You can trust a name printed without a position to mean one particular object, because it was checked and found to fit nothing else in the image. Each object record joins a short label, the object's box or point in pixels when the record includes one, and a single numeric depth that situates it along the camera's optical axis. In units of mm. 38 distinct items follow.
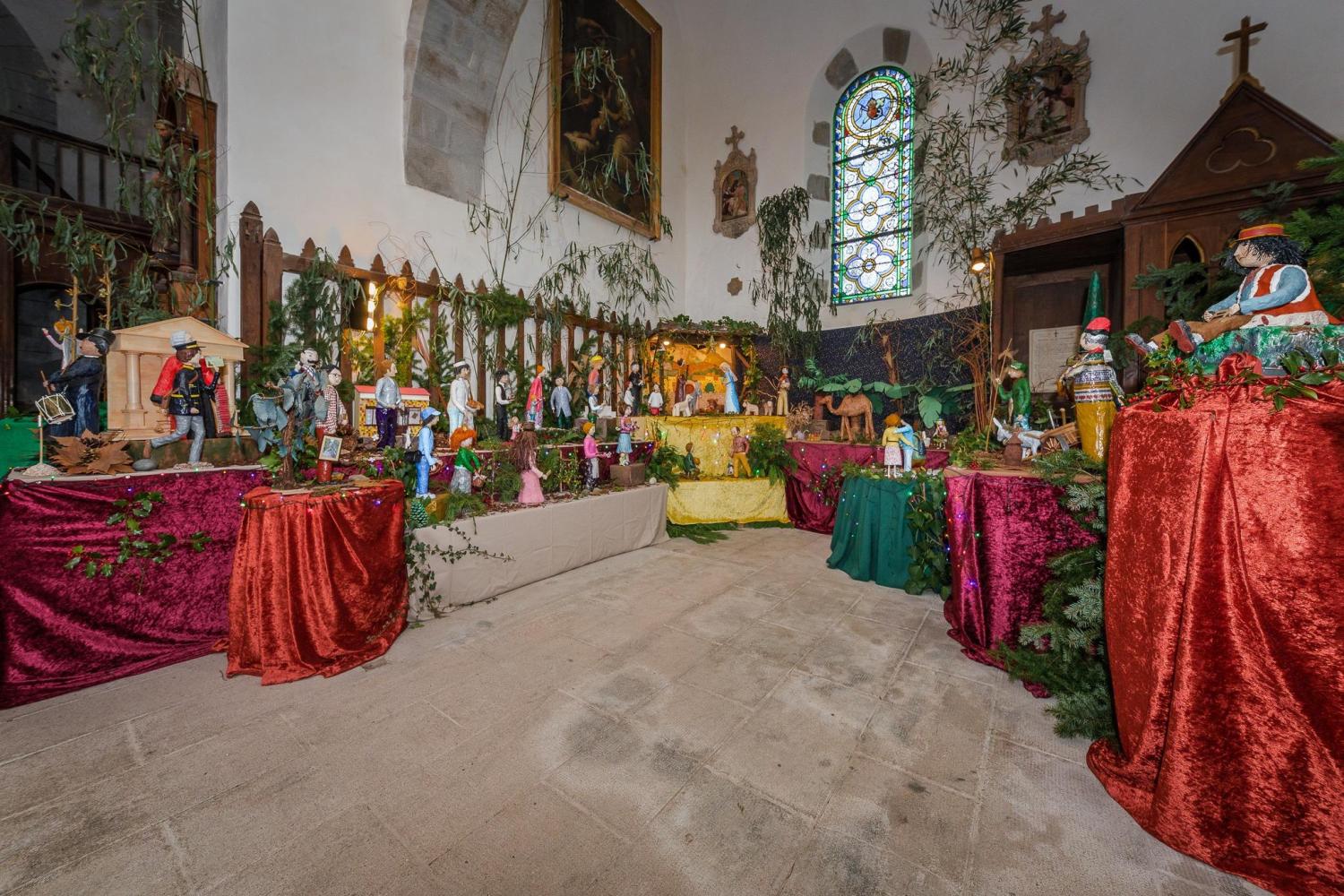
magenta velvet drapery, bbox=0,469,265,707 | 2363
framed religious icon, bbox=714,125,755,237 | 8320
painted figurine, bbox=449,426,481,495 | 3879
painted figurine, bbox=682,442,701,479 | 6094
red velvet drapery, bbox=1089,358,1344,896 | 1403
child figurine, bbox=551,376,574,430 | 5688
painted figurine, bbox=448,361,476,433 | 4246
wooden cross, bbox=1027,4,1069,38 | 5422
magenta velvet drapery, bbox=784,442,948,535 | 5711
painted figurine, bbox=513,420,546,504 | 4215
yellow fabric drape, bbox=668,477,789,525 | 5961
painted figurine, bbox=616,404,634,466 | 5449
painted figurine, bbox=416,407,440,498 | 3594
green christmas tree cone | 3547
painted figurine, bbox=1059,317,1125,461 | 2475
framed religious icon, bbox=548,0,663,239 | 6660
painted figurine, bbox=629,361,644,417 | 6766
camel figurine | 6148
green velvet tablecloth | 4105
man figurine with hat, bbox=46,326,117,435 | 2766
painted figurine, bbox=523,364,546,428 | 5188
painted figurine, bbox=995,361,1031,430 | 3529
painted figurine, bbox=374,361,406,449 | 3621
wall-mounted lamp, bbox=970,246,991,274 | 5406
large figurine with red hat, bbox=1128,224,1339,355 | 1827
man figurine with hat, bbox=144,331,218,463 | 2895
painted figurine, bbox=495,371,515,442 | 4906
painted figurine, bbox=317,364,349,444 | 3291
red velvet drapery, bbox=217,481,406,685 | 2623
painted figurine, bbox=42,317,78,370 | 2910
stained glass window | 7004
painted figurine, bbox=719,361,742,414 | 7195
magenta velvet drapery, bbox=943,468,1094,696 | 2648
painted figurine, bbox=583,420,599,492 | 4992
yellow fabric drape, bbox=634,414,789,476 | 6238
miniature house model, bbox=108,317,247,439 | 2922
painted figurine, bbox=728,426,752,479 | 6316
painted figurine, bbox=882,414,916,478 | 4469
